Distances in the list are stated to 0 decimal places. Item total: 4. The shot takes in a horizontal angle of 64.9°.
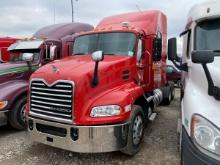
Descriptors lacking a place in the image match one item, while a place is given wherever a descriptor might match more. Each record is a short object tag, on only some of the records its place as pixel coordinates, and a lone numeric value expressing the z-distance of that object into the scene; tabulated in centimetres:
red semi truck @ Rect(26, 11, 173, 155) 284
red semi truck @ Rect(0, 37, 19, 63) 775
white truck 172
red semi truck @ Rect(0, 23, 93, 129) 418
